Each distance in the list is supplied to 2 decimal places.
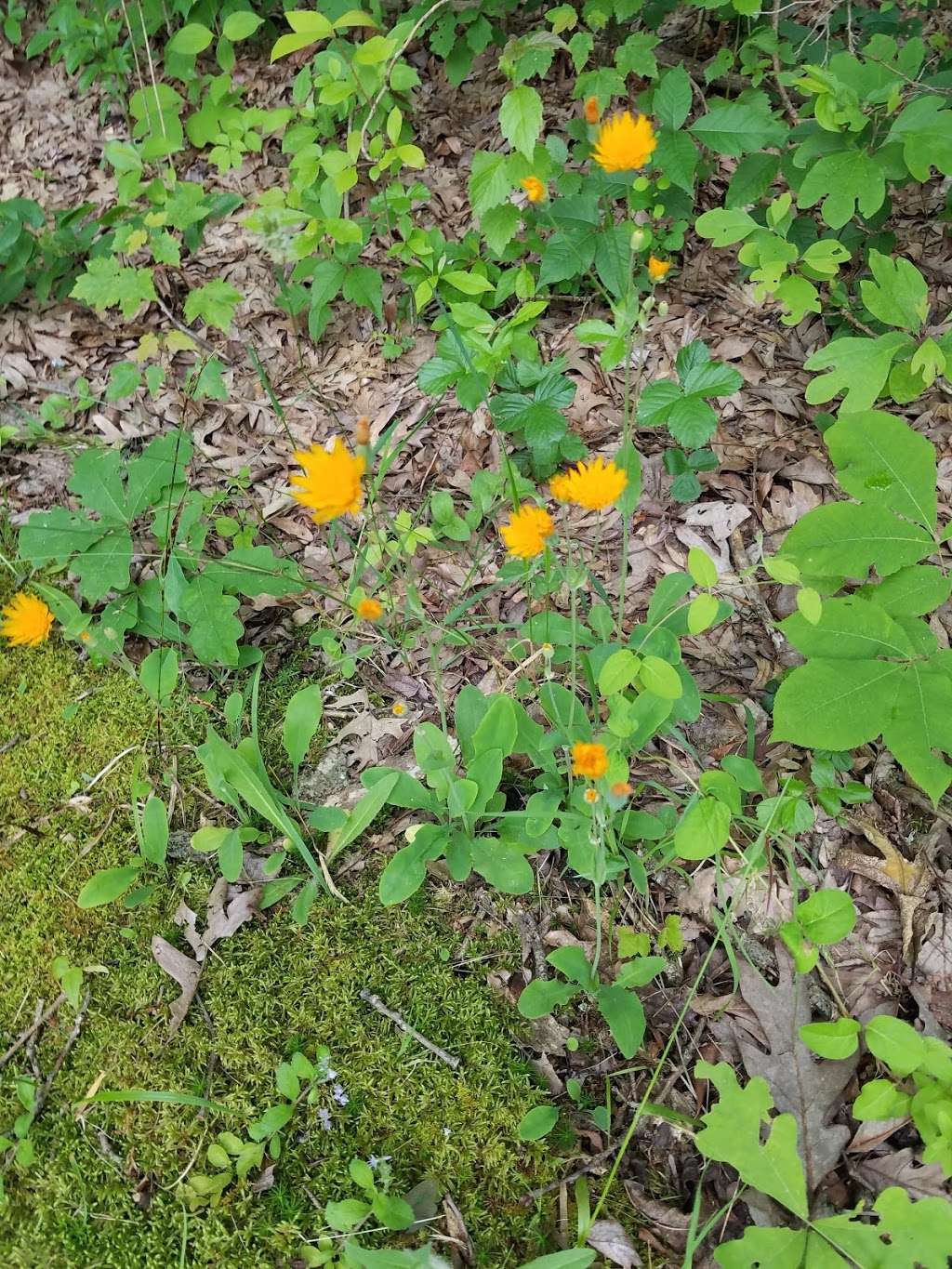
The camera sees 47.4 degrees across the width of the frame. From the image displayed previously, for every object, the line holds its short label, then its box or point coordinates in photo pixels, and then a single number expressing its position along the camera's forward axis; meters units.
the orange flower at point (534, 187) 0.68
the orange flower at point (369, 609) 0.58
